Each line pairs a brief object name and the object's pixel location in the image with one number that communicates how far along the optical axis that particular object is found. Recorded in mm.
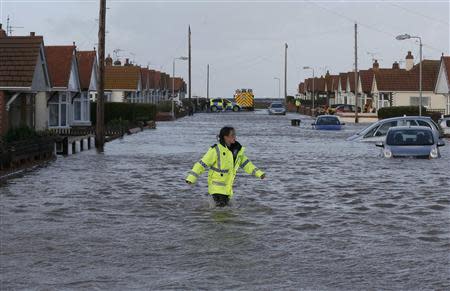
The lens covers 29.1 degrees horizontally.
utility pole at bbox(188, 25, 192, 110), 106112
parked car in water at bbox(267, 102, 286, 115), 102688
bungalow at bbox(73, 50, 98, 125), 56344
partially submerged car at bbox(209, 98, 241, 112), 120625
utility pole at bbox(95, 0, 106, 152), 36281
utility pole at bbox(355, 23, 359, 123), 72375
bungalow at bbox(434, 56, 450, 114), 68431
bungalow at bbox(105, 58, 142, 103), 85562
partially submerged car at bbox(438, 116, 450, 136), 46844
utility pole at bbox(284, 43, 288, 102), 124075
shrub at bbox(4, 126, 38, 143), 27734
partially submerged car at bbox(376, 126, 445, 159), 29281
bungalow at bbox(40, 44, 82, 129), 48312
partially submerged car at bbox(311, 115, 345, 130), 57312
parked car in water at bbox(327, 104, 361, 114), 90875
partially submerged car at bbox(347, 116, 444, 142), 36500
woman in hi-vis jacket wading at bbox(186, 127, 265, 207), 14430
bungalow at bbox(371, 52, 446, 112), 81188
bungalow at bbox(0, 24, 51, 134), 34219
